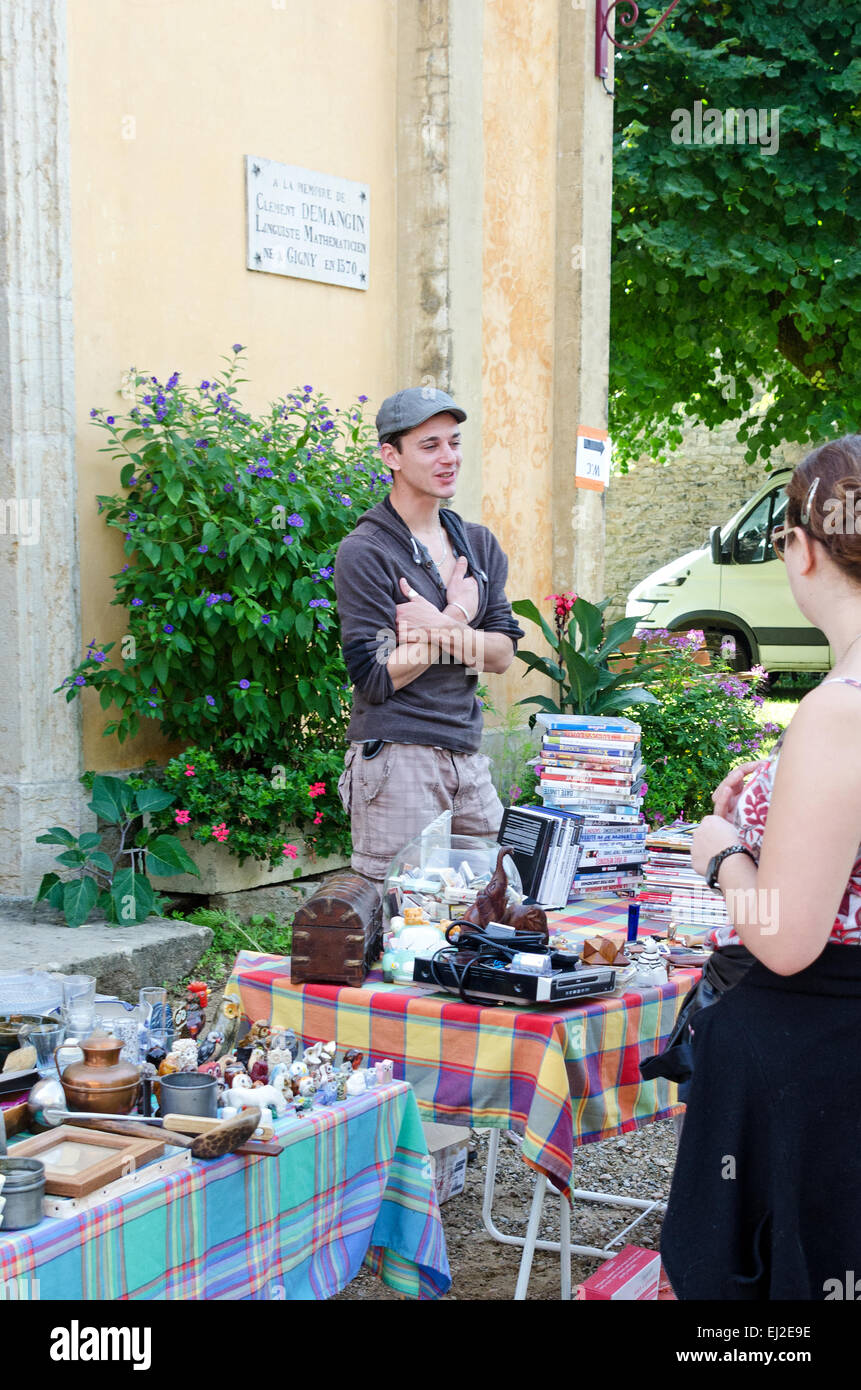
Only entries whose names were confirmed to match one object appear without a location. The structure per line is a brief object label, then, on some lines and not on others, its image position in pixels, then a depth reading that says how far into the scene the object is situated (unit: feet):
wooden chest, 8.81
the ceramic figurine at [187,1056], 7.48
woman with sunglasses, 5.94
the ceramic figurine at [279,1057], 7.68
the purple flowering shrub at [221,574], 17.17
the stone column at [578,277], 26.22
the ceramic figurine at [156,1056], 7.55
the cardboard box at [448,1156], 11.66
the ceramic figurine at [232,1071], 7.52
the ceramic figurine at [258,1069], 7.57
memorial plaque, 20.18
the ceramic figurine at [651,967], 9.06
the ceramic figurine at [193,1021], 8.06
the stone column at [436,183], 22.68
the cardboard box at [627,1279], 9.16
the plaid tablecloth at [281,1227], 5.93
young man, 11.37
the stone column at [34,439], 16.19
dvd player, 8.27
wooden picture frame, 6.01
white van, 46.88
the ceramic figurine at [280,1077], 7.48
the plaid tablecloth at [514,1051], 8.09
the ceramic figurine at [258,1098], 7.25
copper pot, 6.92
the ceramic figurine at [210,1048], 7.70
